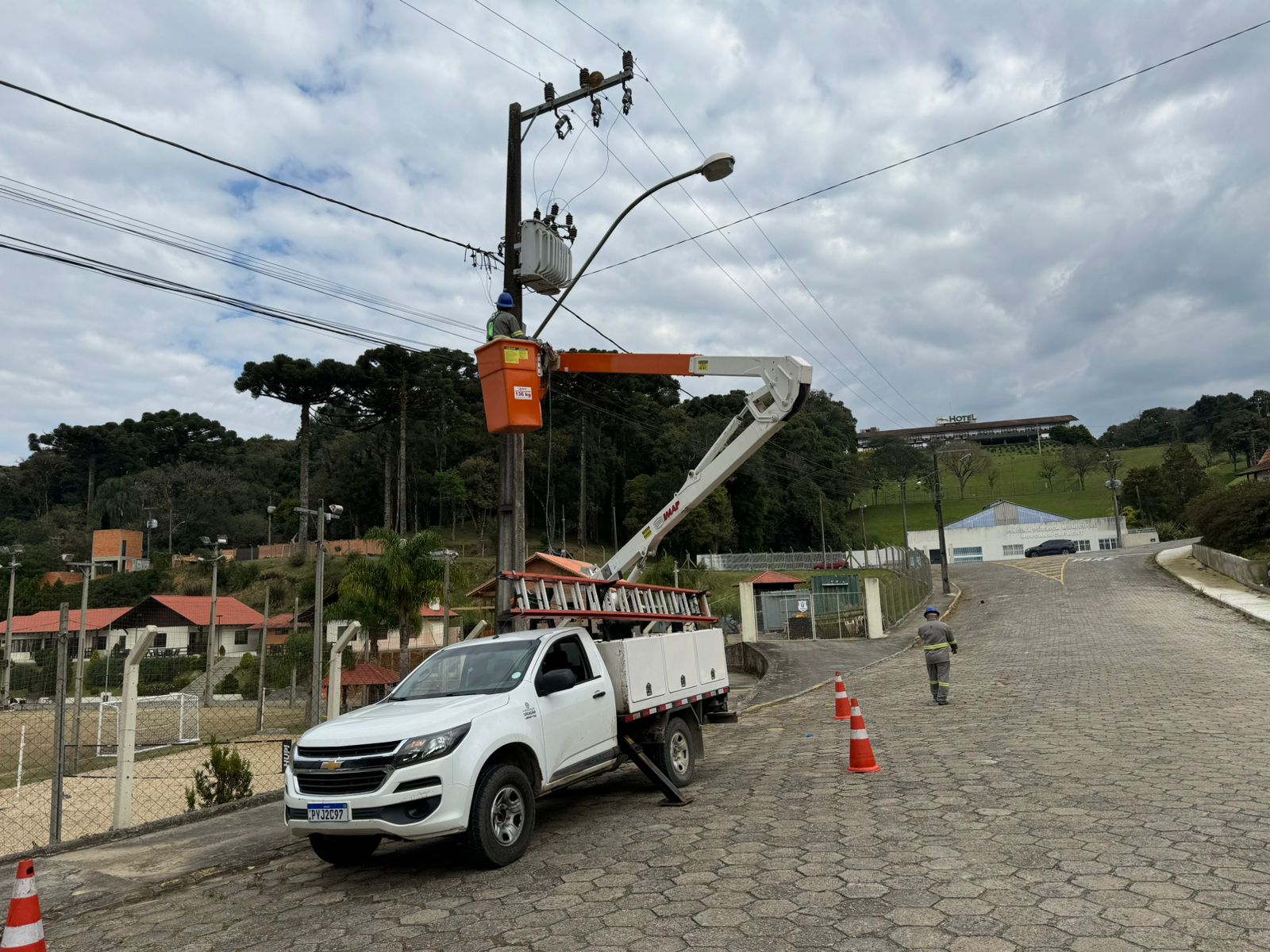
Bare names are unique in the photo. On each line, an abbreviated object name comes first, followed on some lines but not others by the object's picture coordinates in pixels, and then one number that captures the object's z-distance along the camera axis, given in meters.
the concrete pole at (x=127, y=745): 8.50
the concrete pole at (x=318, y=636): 12.80
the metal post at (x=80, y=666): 10.09
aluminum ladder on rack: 8.01
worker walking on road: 14.28
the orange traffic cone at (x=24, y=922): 3.92
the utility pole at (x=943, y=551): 41.69
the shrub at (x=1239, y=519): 36.31
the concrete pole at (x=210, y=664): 32.42
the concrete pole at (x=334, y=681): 10.36
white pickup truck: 5.99
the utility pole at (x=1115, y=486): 68.69
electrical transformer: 12.16
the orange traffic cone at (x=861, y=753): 9.12
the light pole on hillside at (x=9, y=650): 30.02
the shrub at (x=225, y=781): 10.81
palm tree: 26.61
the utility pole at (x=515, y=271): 11.30
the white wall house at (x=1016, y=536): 78.81
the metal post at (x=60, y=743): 7.97
